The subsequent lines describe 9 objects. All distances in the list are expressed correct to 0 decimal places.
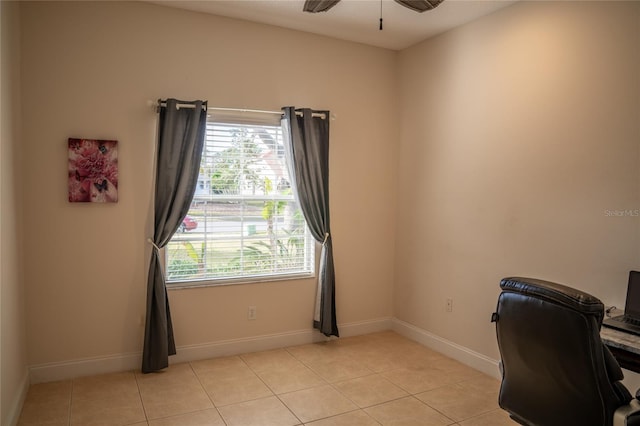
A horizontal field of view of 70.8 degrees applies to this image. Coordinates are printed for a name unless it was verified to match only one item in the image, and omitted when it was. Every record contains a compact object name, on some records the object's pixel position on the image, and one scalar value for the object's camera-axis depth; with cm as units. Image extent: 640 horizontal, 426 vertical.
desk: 212
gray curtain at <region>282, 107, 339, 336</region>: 411
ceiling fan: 331
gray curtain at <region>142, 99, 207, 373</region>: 354
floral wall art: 338
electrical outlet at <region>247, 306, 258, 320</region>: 406
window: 384
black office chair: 179
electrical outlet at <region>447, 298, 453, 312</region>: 404
